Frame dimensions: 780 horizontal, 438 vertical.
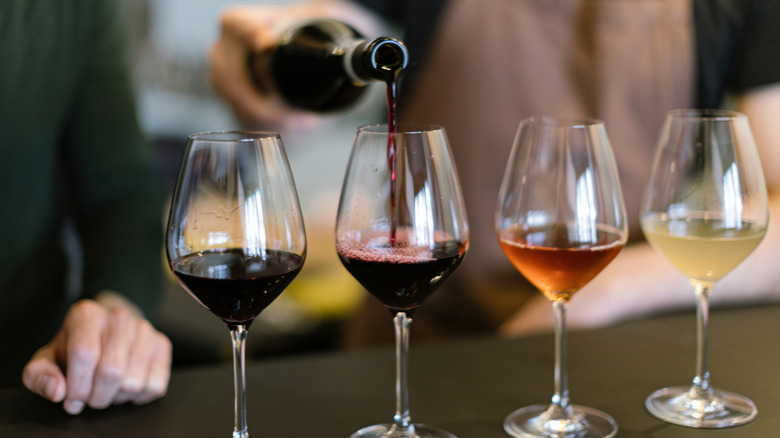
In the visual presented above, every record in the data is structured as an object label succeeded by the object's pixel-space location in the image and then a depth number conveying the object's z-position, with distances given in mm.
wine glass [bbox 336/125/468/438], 735
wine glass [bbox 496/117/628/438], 792
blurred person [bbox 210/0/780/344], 1575
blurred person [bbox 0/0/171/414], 1205
